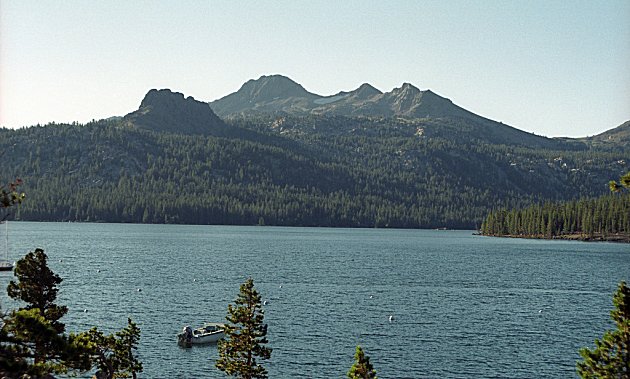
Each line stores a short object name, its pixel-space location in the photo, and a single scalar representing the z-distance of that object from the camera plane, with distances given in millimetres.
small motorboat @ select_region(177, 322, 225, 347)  88375
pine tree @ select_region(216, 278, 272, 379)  59094
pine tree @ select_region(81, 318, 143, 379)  48906
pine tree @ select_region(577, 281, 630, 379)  38875
